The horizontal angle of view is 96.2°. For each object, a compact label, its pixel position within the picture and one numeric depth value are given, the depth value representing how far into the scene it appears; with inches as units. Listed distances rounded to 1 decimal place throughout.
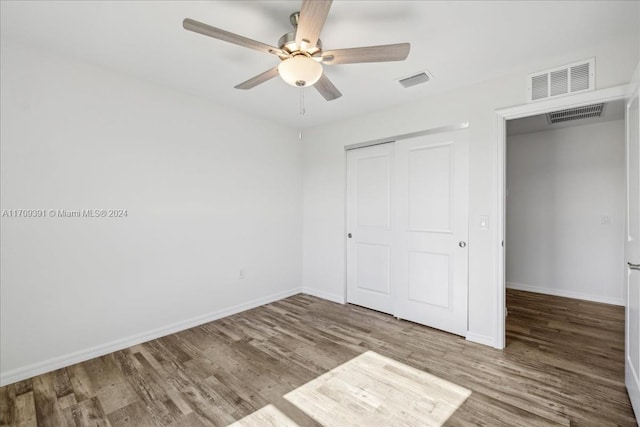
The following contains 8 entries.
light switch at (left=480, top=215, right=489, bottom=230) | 108.4
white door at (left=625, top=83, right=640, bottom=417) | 66.3
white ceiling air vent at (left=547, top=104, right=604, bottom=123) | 135.3
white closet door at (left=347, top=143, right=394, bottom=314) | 140.8
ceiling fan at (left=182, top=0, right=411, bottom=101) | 61.1
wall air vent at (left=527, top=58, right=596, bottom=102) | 89.7
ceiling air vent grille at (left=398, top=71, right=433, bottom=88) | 104.6
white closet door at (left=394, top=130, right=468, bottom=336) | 116.3
